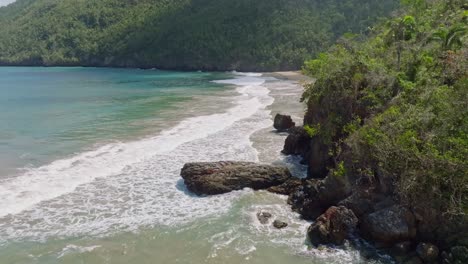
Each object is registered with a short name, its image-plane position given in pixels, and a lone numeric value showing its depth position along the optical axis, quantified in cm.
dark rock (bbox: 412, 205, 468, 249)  1109
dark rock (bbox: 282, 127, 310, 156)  2180
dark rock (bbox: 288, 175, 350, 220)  1457
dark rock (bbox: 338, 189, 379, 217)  1333
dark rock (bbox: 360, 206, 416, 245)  1204
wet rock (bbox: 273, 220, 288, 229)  1384
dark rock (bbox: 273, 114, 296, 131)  2802
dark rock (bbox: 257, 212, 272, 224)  1428
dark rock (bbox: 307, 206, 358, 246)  1266
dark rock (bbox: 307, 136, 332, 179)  1788
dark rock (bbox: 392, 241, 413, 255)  1184
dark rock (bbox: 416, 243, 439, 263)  1117
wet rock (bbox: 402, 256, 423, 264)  1130
